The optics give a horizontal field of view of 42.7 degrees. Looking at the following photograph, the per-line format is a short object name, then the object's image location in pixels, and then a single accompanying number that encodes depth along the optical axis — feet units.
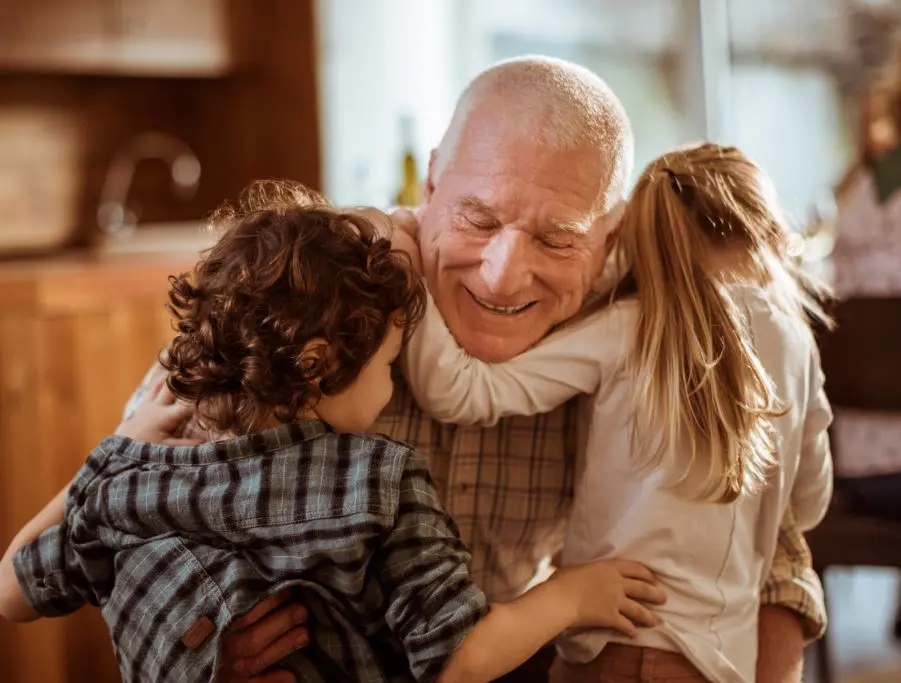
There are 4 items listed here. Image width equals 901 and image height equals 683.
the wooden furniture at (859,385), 8.36
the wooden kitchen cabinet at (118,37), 11.49
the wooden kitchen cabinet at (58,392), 9.71
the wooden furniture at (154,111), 12.56
